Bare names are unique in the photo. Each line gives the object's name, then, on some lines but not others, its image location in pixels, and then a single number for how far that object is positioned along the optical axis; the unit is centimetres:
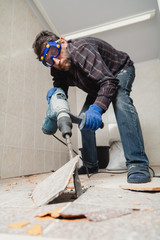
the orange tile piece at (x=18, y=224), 34
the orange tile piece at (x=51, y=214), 38
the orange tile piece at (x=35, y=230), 30
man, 100
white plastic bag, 198
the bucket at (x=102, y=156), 222
